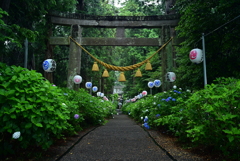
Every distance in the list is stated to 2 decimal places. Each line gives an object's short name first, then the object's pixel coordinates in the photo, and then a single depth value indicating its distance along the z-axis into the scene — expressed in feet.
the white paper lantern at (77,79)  31.24
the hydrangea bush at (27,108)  8.46
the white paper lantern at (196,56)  17.70
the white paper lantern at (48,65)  23.38
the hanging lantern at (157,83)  38.75
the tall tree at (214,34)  18.03
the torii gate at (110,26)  32.12
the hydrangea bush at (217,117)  8.24
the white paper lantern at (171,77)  28.45
